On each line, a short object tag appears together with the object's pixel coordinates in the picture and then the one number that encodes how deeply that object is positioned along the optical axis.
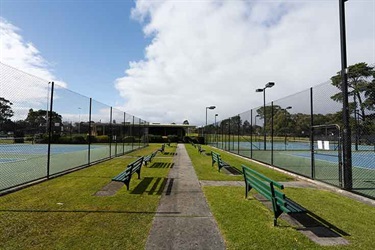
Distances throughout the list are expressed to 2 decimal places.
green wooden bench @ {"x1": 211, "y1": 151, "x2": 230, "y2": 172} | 10.94
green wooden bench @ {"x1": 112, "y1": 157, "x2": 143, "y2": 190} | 7.10
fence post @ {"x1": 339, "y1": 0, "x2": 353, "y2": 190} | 7.43
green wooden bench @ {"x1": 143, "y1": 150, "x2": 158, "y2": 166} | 12.80
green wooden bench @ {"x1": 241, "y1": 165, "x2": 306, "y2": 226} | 4.29
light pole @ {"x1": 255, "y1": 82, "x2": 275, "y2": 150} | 15.86
